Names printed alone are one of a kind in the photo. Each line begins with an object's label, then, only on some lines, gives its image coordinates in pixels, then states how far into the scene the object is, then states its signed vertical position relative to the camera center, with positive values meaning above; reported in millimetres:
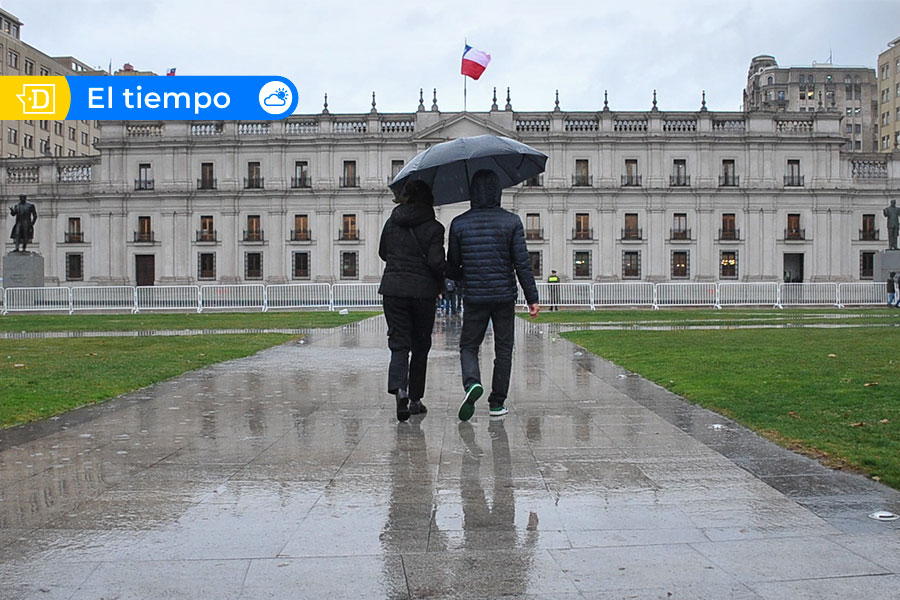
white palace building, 60562 +6029
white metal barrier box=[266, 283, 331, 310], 37844 -640
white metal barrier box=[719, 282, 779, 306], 37844 -672
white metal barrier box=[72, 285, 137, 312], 36844 -670
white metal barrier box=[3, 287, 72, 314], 35094 -659
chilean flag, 48156 +12208
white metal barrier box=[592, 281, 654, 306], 38594 -639
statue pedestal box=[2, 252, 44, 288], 36375 +567
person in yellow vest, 37781 -745
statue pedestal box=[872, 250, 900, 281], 40125 +716
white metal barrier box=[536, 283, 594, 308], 38750 -590
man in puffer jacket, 7281 +82
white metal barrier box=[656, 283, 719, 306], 39438 -679
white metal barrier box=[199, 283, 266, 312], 41750 -750
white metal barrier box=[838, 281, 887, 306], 38250 -661
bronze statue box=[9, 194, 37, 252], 36750 +2557
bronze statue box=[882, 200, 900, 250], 40844 +2830
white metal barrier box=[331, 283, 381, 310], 37719 -619
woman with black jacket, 7184 +68
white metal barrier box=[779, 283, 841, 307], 38312 -688
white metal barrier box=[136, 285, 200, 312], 36719 -670
